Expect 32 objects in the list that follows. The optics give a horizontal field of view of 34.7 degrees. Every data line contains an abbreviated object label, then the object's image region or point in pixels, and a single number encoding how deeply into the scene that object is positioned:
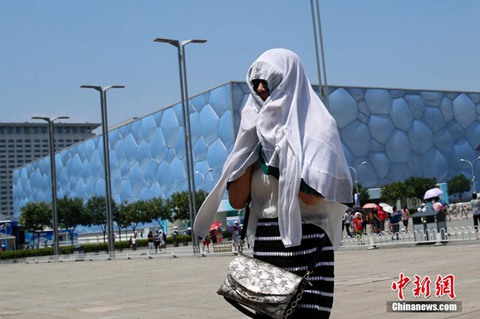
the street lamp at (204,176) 67.12
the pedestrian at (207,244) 27.06
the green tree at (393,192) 65.69
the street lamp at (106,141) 35.03
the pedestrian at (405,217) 26.80
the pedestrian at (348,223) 30.06
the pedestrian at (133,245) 45.59
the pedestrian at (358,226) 25.22
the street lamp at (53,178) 41.59
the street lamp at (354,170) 68.22
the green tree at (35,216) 70.31
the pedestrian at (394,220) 26.42
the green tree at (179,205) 63.66
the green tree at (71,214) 70.00
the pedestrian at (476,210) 20.20
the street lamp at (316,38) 27.58
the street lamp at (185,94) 28.97
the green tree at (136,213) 67.69
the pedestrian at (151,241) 37.39
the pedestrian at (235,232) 32.39
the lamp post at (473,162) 74.10
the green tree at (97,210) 71.69
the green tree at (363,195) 64.62
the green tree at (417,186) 66.49
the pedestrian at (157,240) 37.53
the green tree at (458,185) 70.88
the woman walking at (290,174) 3.00
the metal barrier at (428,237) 18.09
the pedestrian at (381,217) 28.65
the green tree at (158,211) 66.56
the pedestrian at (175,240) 45.01
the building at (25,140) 173.50
